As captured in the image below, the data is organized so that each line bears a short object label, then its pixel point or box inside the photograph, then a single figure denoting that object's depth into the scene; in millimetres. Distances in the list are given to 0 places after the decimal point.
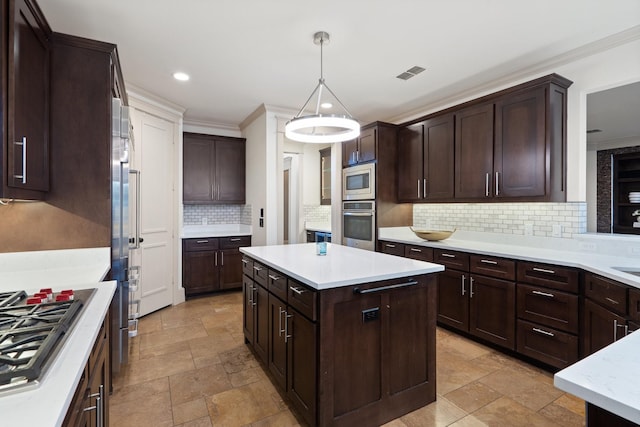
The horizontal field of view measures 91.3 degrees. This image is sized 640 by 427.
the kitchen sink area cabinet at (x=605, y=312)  1863
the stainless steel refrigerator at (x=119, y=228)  2164
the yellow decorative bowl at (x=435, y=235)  3576
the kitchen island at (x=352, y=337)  1696
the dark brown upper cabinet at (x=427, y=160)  3643
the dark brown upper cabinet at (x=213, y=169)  4781
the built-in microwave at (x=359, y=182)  4195
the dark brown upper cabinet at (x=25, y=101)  1446
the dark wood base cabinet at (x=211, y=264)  4426
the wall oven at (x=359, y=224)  4184
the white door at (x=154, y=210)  3695
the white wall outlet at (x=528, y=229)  3189
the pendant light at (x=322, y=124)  2365
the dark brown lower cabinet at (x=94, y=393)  903
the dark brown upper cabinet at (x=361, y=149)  4231
